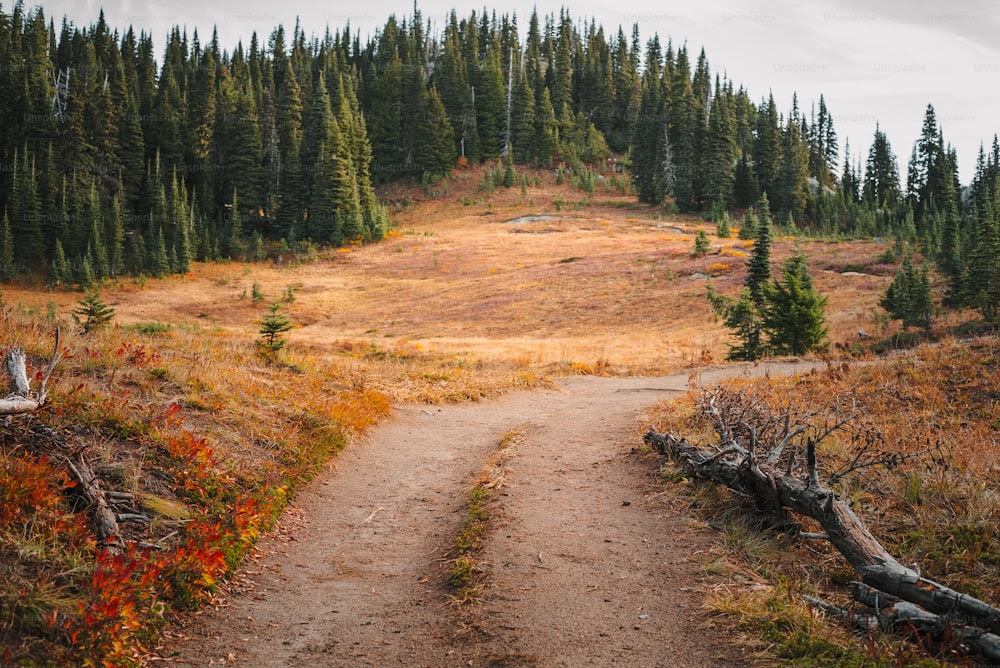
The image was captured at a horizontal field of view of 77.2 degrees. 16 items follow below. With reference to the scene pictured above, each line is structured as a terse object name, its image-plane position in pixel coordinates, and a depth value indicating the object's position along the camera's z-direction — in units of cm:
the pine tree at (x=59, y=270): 5497
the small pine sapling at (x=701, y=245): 5094
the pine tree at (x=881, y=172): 10181
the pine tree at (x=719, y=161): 7994
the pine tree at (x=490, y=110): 10131
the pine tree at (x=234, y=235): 6781
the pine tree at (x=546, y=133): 10044
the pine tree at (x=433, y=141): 9369
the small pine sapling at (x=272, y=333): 1530
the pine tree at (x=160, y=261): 5872
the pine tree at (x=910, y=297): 2741
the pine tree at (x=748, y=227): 5938
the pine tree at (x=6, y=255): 5541
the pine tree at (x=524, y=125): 10106
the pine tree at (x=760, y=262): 3374
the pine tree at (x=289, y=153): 7319
